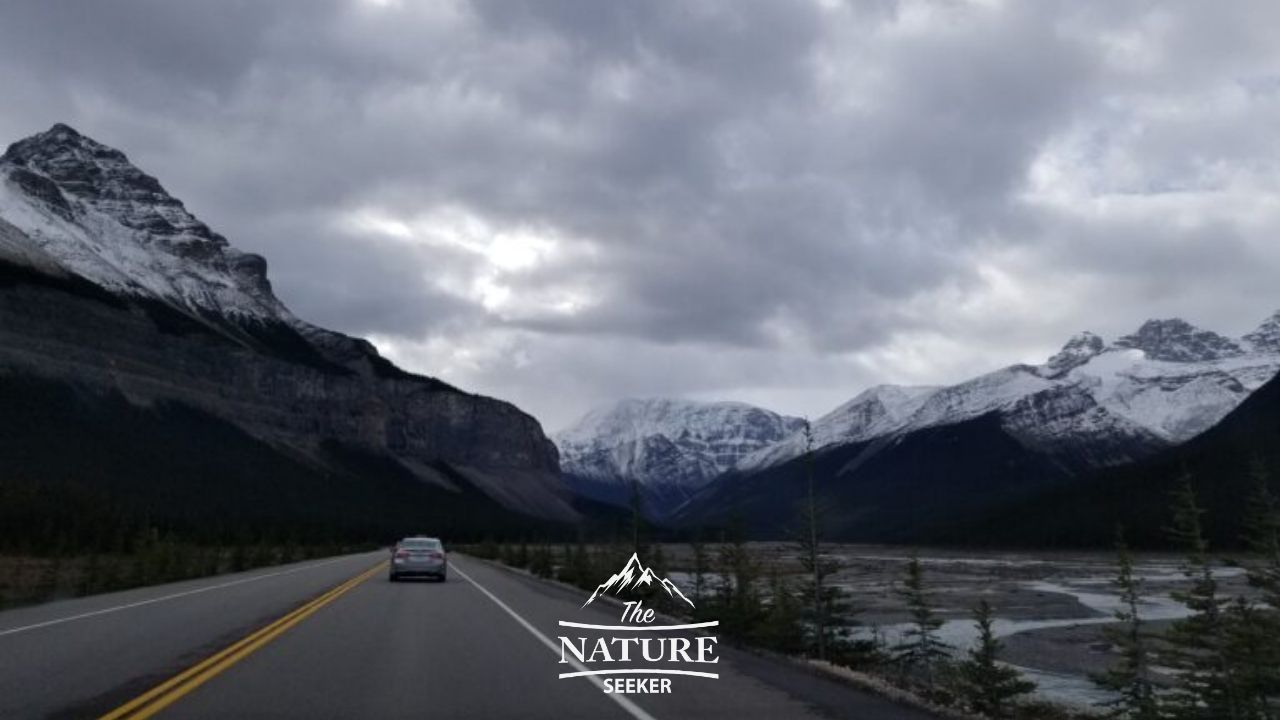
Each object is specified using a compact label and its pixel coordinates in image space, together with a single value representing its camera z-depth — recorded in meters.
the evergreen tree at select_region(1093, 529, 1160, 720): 13.22
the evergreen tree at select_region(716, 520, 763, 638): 21.64
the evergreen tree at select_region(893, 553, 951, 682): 18.53
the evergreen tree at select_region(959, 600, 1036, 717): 13.16
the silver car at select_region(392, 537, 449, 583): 38.09
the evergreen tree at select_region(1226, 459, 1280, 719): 12.20
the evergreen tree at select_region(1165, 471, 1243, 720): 11.79
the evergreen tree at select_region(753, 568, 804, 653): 20.17
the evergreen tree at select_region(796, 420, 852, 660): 20.31
